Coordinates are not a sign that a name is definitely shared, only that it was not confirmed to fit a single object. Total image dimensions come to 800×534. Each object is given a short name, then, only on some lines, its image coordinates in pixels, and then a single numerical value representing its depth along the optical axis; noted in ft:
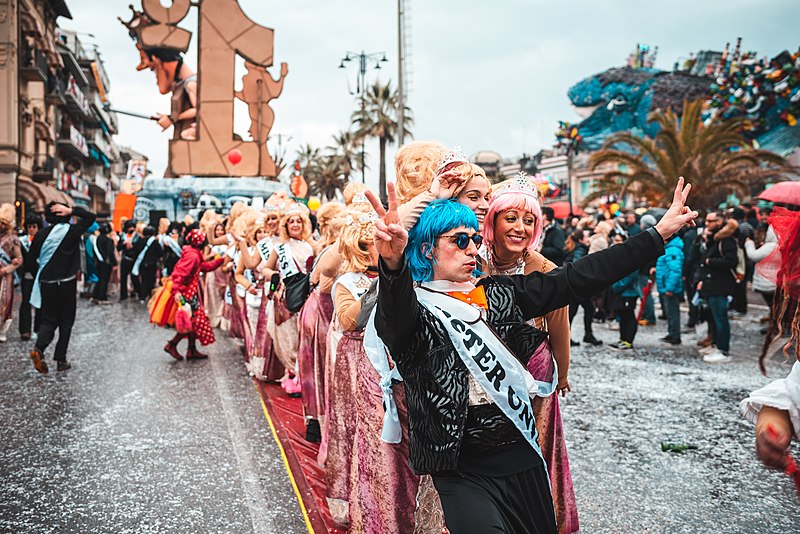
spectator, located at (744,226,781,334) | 25.68
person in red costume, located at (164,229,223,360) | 28.68
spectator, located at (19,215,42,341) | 35.68
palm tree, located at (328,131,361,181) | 184.56
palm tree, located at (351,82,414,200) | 140.67
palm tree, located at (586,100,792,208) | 69.31
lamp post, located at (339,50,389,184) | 84.53
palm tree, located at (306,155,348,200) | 195.52
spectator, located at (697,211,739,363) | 28.45
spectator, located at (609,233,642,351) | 31.22
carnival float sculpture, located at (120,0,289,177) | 88.48
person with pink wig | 9.93
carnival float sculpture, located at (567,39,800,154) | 125.70
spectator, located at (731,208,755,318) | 35.55
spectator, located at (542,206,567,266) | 34.14
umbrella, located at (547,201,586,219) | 112.91
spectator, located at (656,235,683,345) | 32.48
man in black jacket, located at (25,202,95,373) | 26.35
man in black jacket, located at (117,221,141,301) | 57.16
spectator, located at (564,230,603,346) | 39.01
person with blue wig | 7.64
